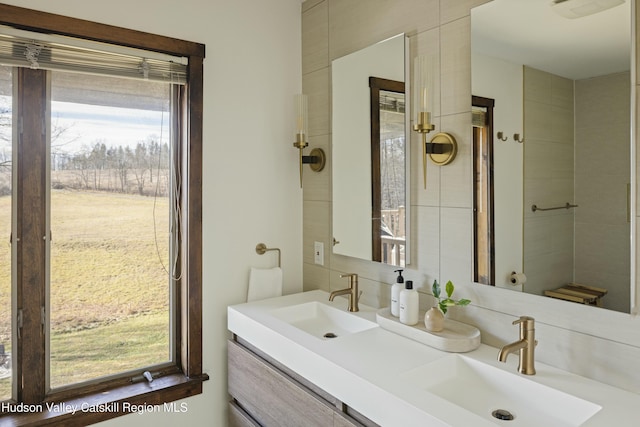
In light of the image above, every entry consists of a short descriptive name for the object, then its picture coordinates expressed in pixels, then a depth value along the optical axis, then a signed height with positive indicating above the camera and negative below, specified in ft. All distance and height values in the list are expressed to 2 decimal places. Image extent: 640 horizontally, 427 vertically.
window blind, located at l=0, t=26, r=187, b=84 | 5.06 +1.93
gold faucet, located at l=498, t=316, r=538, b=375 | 3.94 -1.26
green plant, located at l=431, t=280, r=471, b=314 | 4.76 -1.04
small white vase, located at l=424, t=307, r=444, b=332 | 4.71 -1.25
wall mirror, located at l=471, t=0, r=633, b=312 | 3.78 +0.62
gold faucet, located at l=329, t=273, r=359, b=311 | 6.00 -1.18
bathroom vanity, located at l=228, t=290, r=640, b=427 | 3.47 -1.61
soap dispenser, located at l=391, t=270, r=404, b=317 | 5.24 -1.08
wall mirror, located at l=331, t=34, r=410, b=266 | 5.67 +0.75
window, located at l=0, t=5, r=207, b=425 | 5.34 -0.12
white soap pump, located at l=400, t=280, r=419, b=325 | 5.00 -1.16
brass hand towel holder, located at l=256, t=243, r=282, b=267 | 7.05 -0.68
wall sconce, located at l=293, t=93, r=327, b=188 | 6.87 +1.29
